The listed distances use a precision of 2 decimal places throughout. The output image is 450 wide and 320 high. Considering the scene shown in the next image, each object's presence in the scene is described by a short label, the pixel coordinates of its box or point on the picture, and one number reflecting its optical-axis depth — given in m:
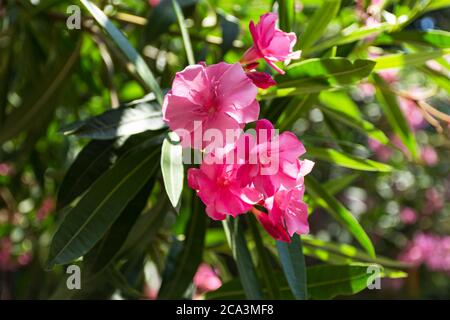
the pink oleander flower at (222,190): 0.81
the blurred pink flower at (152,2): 1.65
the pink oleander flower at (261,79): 0.86
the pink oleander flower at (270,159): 0.80
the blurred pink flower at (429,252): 3.69
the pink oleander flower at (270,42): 0.90
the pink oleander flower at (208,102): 0.80
